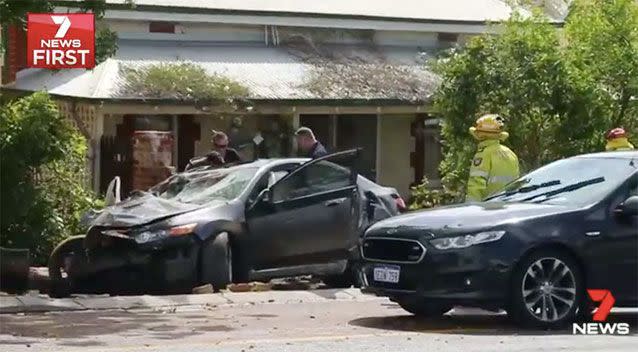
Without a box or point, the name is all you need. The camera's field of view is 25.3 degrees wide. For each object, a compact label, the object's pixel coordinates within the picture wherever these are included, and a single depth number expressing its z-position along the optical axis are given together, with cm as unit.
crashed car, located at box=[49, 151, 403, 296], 1460
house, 2292
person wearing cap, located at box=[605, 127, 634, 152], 1585
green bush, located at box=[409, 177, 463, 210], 1917
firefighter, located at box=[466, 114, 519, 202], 1430
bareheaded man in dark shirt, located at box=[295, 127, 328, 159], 1691
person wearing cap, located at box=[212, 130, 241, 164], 1767
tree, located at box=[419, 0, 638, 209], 1847
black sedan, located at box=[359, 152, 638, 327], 1164
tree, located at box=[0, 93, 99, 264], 1662
